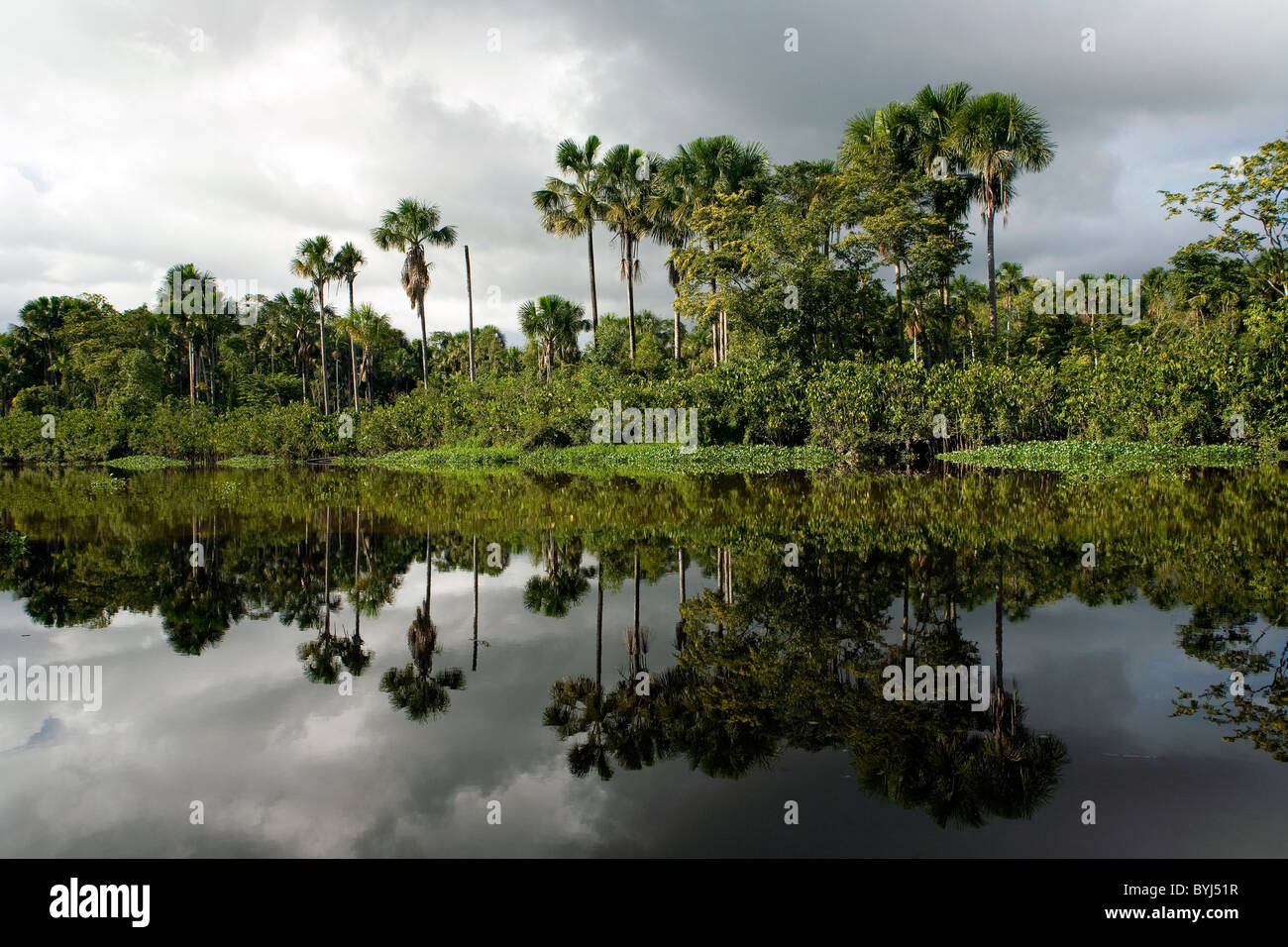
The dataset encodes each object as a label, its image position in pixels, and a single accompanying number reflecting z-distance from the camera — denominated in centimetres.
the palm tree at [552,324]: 4878
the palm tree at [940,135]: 3028
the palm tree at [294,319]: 4944
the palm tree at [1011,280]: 4806
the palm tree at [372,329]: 4600
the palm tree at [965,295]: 3930
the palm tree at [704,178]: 3250
